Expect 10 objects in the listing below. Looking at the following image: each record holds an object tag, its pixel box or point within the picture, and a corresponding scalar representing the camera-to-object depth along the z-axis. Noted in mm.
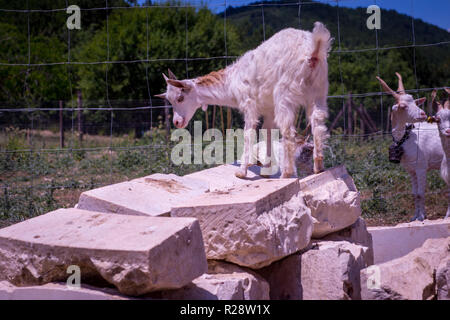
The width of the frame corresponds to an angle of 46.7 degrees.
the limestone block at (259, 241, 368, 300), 4285
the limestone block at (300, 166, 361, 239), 4930
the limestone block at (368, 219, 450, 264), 6109
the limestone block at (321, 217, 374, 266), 5252
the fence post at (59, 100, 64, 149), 13712
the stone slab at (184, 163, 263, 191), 5746
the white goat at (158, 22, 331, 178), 5527
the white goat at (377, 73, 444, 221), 8023
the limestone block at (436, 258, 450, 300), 4160
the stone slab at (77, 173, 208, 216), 4473
